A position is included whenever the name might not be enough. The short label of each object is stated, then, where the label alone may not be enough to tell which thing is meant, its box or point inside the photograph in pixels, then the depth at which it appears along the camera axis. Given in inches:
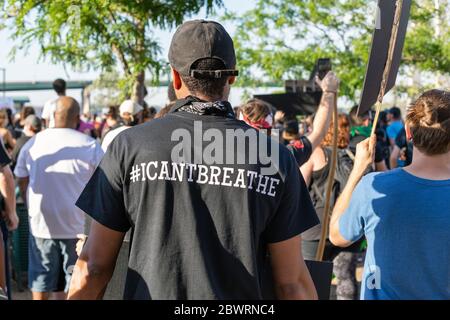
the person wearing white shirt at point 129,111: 296.5
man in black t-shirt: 98.5
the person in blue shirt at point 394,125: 530.0
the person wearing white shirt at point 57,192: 242.2
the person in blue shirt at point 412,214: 120.3
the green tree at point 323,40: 731.4
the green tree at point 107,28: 289.3
